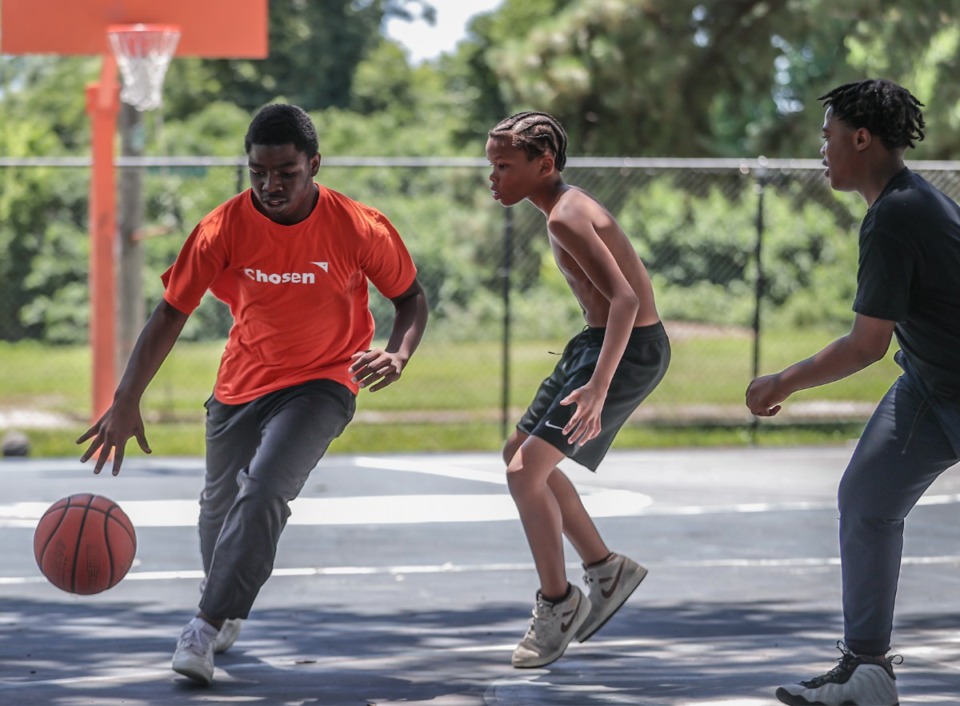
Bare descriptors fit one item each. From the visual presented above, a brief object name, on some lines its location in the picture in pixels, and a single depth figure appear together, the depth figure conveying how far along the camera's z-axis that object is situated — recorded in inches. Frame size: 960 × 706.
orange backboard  490.3
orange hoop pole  498.0
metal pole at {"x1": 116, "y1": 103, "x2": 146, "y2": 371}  561.3
